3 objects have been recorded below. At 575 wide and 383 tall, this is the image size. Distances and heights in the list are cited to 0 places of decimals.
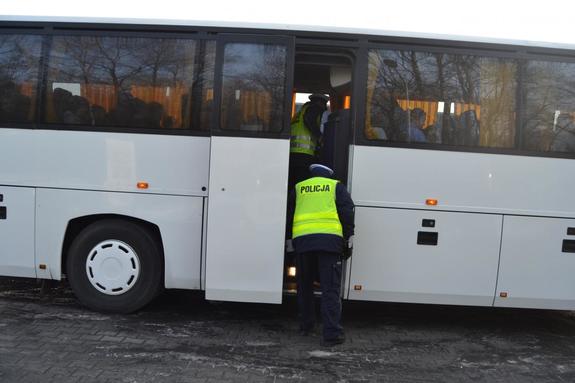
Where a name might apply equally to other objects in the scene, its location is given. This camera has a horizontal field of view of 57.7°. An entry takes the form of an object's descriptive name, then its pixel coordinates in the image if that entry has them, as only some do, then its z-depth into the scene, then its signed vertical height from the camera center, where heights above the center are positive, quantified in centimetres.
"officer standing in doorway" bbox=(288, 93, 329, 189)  619 +11
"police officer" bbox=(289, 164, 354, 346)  520 -84
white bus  549 -10
